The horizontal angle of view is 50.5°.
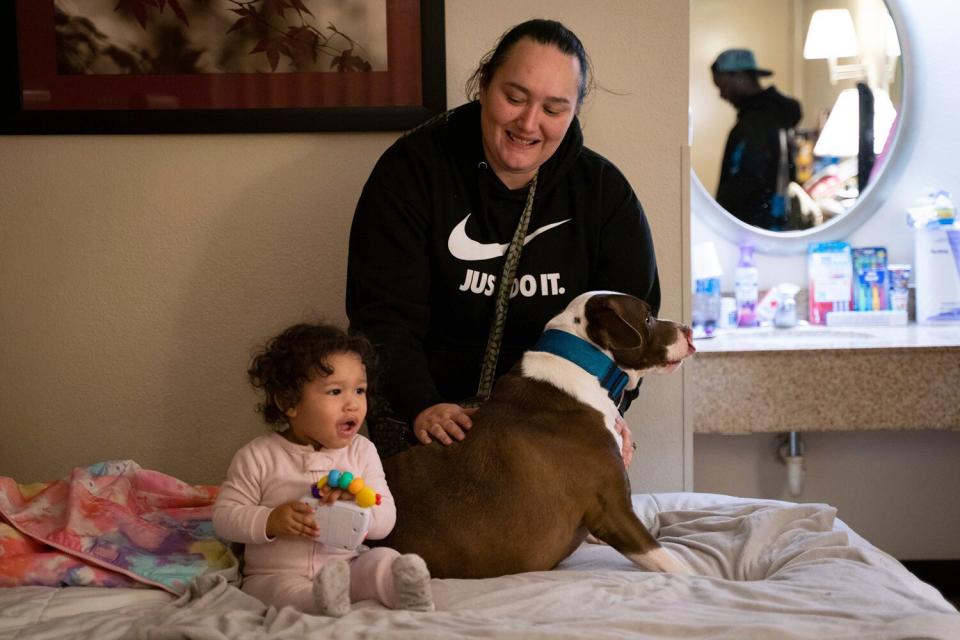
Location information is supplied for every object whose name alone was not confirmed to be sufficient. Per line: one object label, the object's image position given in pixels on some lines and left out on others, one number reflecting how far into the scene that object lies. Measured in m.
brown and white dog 1.84
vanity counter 2.79
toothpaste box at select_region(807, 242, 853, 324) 3.32
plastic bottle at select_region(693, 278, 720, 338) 3.22
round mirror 3.34
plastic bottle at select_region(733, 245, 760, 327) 3.30
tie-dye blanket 1.82
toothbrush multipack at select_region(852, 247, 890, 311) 3.32
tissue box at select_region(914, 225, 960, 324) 3.23
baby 1.66
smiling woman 2.20
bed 1.49
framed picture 2.66
